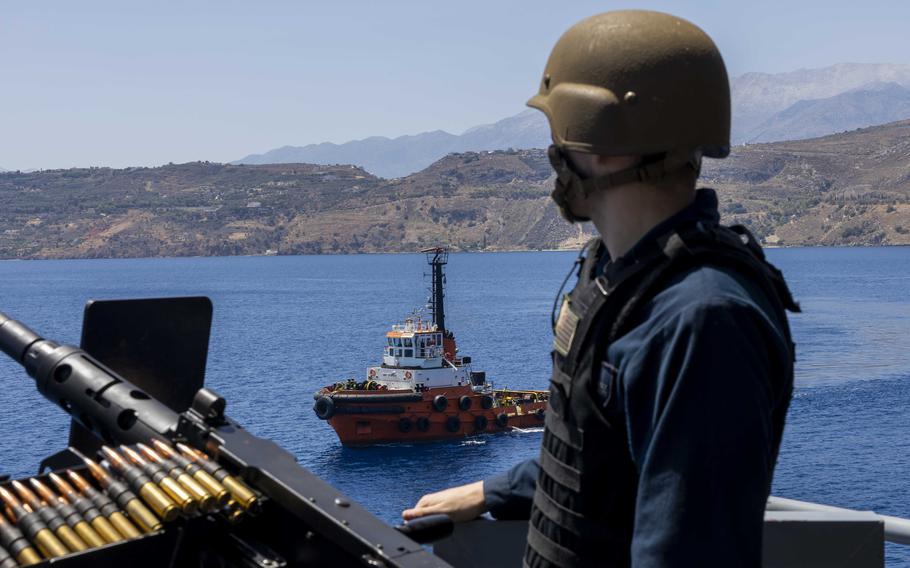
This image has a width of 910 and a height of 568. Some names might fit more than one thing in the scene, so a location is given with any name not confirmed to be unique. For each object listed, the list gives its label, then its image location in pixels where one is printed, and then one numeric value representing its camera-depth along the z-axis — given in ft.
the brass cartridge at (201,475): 7.88
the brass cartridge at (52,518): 7.69
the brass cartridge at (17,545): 7.45
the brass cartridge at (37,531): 7.57
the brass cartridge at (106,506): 7.79
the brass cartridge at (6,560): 7.27
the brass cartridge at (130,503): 7.78
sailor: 5.60
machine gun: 7.45
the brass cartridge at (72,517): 7.71
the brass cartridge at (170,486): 7.77
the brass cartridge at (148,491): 7.73
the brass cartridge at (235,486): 7.88
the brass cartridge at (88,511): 7.77
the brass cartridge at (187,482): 7.82
